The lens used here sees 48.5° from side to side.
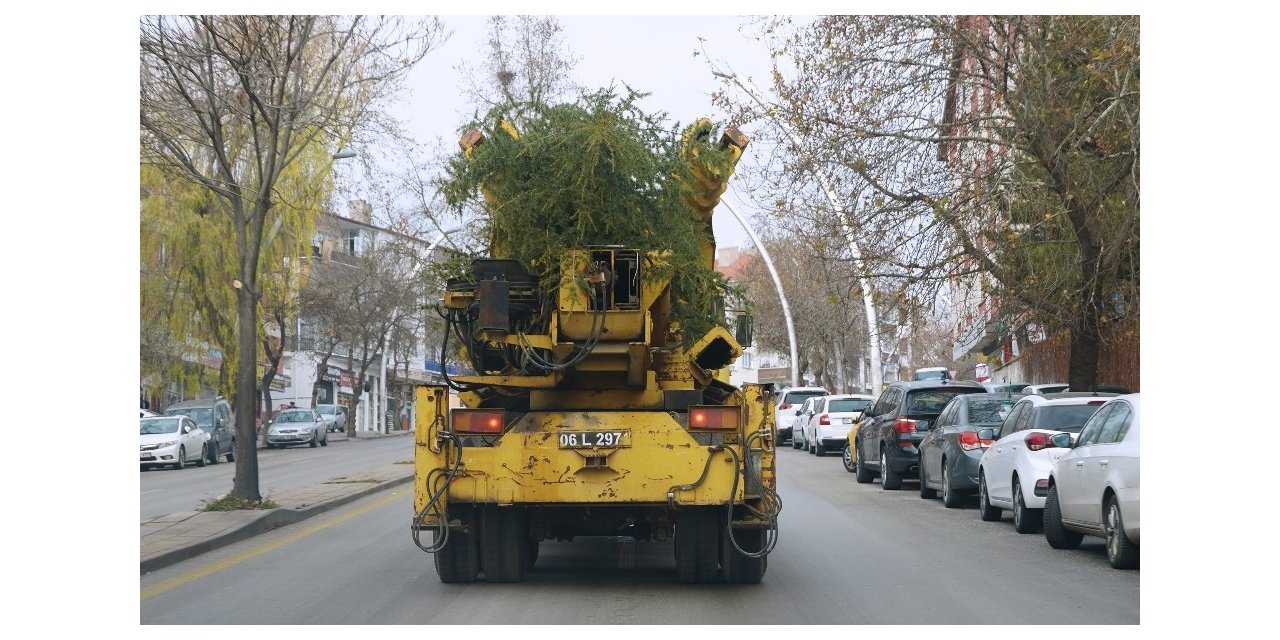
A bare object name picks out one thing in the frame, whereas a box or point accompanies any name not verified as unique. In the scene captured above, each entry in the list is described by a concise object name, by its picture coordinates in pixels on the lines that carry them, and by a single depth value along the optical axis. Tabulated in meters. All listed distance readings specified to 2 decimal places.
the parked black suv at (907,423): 21.27
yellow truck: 9.56
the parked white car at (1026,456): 14.19
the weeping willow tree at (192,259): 36.56
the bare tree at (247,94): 16.23
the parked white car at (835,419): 33.22
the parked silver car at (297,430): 49.91
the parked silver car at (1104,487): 10.62
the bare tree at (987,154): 20.27
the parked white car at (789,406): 40.81
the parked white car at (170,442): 32.81
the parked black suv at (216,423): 36.81
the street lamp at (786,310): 41.88
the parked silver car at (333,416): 66.62
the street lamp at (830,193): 22.35
